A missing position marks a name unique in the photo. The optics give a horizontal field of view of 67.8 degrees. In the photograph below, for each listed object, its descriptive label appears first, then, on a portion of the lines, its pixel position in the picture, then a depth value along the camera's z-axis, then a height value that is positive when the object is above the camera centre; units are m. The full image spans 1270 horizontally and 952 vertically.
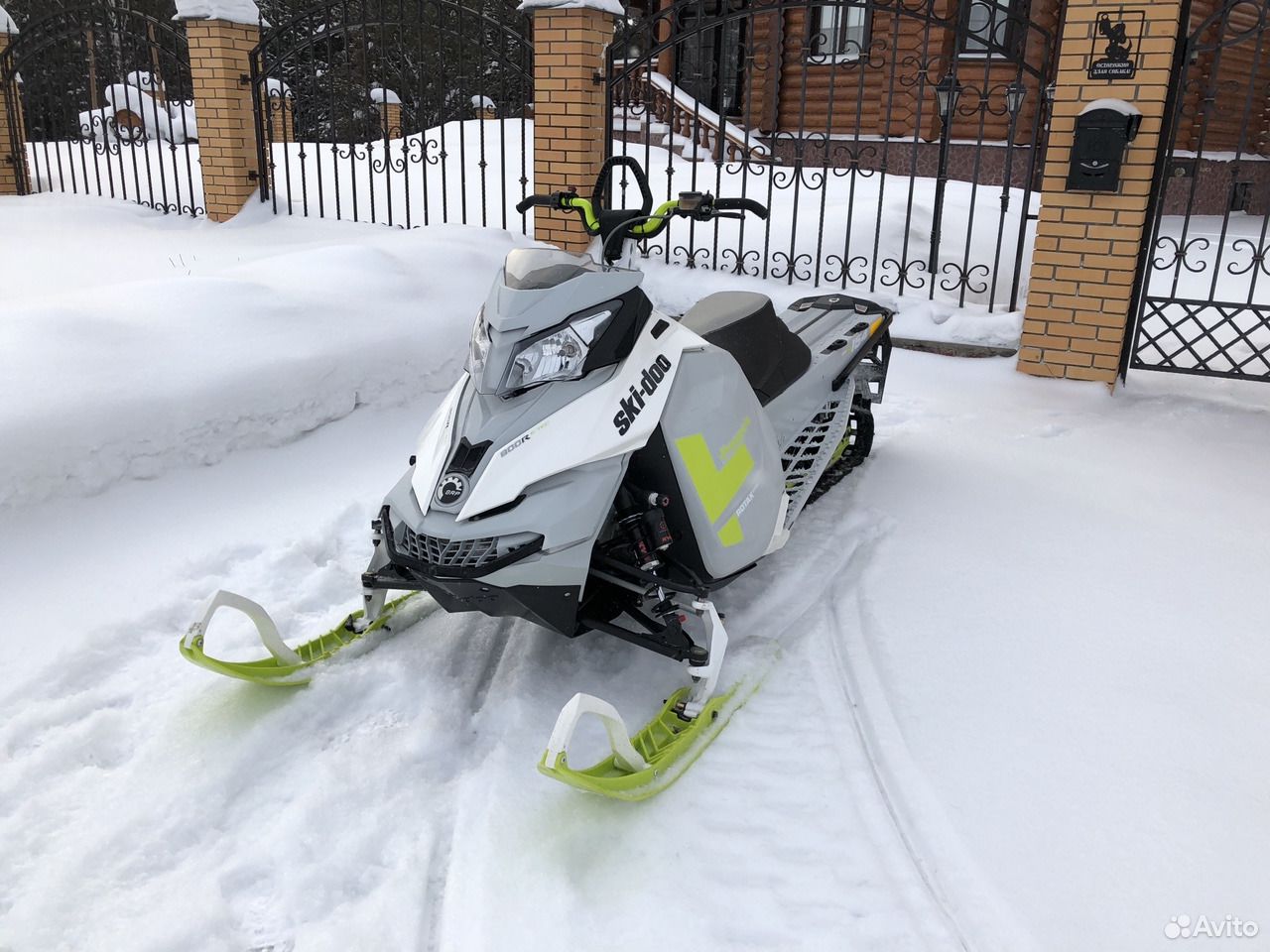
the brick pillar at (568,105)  6.32 +0.47
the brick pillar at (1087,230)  4.89 -0.21
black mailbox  4.87 +0.24
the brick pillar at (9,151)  9.15 +0.11
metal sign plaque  4.84 +0.72
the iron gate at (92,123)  8.20 +0.39
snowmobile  2.19 -0.74
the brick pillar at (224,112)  7.64 +0.44
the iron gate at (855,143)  6.05 +0.44
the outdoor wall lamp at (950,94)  5.63 +0.54
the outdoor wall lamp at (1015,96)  5.59 +0.53
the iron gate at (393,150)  6.89 +0.22
